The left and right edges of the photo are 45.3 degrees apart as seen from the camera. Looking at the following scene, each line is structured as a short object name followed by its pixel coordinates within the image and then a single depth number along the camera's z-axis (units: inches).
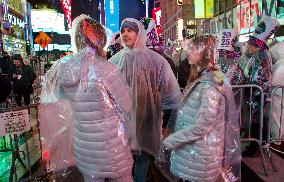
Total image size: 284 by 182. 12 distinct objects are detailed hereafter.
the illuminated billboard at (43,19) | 2281.0
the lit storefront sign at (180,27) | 1600.6
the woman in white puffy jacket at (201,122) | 126.1
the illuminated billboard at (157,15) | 1842.4
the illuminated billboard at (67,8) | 2408.3
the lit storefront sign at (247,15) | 599.8
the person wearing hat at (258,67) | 231.1
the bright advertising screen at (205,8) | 1040.8
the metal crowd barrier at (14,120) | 173.9
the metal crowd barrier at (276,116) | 241.5
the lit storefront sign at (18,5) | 1706.7
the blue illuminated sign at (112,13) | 3435.0
